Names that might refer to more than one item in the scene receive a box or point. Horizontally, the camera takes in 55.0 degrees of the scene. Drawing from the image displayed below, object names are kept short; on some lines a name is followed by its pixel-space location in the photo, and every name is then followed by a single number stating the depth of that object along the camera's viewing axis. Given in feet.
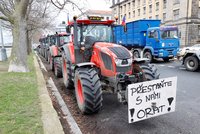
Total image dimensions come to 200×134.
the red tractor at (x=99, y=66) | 13.85
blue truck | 43.75
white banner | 11.17
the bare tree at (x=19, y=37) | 28.22
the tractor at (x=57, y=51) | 29.55
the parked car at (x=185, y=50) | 33.09
